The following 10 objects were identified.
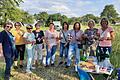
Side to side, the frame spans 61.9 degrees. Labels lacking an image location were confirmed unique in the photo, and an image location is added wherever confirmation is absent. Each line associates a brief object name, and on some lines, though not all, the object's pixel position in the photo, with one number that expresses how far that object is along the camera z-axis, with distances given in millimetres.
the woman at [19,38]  2770
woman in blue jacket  2447
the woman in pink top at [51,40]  2920
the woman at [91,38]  2663
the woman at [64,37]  2967
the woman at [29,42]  2787
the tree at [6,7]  15479
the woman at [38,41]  2885
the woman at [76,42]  2802
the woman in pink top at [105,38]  2499
